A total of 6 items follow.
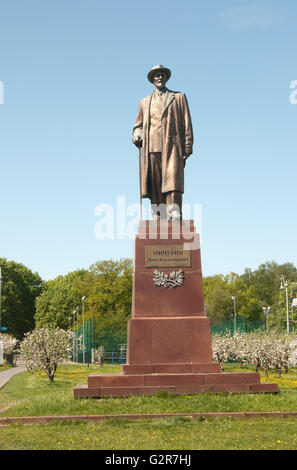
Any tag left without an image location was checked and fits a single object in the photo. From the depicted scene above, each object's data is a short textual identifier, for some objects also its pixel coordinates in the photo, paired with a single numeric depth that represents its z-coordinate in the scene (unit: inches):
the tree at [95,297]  2255.2
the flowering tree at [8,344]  1573.6
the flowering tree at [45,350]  758.5
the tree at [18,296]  2167.8
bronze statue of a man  490.0
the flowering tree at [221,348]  1036.5
